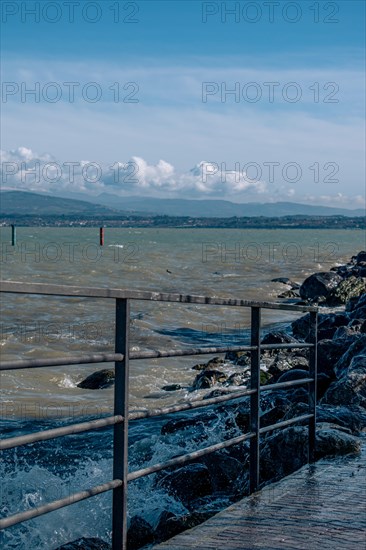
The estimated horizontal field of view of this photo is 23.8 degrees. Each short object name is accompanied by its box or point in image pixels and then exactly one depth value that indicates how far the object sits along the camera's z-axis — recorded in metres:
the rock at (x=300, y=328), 21.05
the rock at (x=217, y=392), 12.75
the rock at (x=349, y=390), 9.55
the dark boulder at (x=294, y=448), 6.85
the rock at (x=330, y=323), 18.64
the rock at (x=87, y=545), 5.64
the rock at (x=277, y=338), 17.75
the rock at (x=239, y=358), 17.16
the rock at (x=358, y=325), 17.14
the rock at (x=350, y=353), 12.18
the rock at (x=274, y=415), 8.81
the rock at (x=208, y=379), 14.80
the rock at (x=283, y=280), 45.22
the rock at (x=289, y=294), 38.81
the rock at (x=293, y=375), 11.39
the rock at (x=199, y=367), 16.98
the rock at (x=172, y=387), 14.81
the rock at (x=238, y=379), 14.54
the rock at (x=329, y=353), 13.15
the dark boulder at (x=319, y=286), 36.34
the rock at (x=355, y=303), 21.74
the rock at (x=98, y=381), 14.71
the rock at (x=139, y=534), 5.82
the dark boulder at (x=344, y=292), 33.78
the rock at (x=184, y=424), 9.78
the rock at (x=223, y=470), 7.25
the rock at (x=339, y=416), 8.00
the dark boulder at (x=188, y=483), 7.02
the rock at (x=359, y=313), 19.78
